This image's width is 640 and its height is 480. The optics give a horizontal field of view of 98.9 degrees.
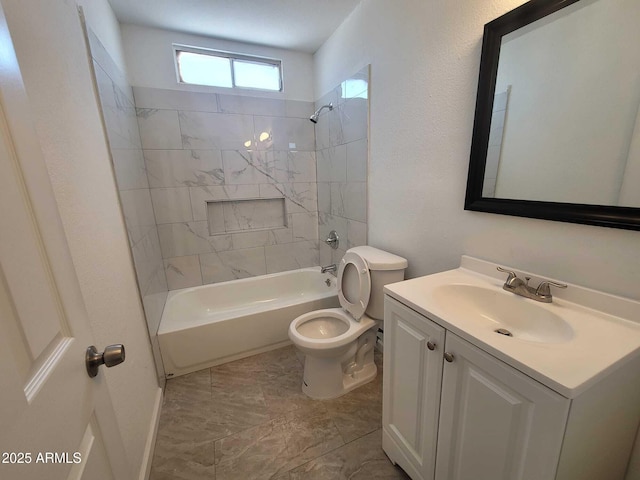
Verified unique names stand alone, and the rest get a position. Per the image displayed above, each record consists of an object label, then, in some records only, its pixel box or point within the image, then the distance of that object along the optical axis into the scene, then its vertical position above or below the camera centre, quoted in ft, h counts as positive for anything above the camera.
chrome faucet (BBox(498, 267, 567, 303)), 3.21 -1.43
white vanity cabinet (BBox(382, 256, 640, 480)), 2.15 -1.92
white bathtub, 6.39 -3.63
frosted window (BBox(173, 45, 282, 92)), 7.54 +3.10
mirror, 2.67 +0.59
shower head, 8.13 +1.84
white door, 1.25 -0.78
